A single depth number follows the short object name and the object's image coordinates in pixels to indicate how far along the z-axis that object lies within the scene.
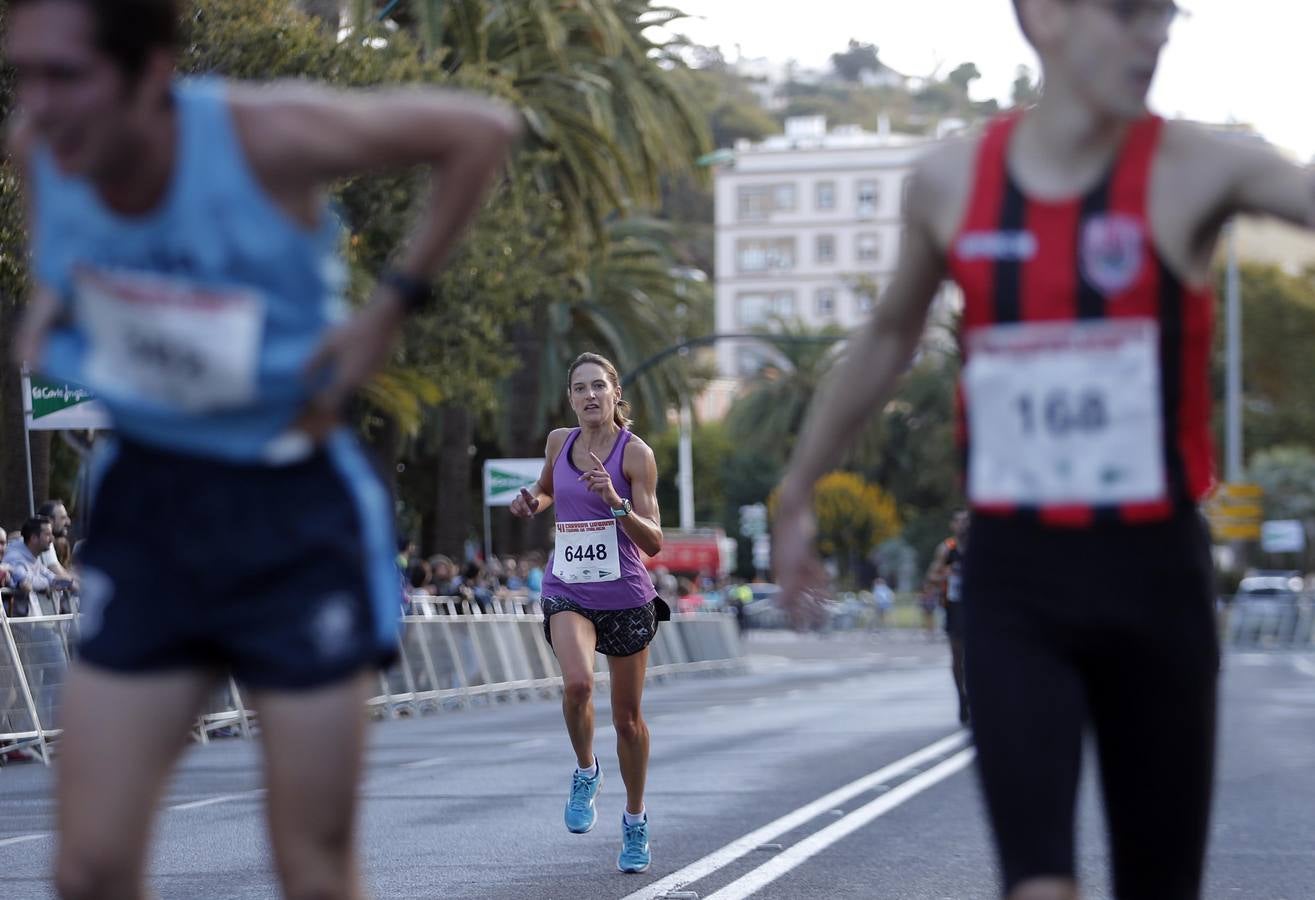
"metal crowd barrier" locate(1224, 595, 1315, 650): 60.47
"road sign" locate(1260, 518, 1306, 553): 82.06
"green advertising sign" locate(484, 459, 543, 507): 33.72
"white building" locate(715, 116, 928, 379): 138.75
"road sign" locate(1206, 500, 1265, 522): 68.94
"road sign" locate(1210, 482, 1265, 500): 68.00
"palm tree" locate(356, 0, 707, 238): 29.91
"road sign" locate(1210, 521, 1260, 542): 69.69
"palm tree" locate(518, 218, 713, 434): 37.97
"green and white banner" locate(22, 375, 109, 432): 21.00
